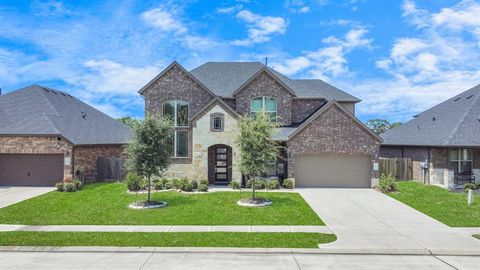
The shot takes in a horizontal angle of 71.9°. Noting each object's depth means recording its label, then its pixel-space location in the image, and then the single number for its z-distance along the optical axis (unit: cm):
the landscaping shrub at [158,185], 2078
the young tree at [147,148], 1598
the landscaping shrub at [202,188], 2006
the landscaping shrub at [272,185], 2095
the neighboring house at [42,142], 2162
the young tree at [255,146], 1644
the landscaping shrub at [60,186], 1998
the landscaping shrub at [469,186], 2065
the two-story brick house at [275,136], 2166
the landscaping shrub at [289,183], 2122
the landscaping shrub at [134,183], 1975
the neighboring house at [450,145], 2236
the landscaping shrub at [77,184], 2038
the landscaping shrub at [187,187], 2009
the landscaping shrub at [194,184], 2064
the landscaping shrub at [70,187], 1981
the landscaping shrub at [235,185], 2106
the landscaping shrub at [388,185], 2017
